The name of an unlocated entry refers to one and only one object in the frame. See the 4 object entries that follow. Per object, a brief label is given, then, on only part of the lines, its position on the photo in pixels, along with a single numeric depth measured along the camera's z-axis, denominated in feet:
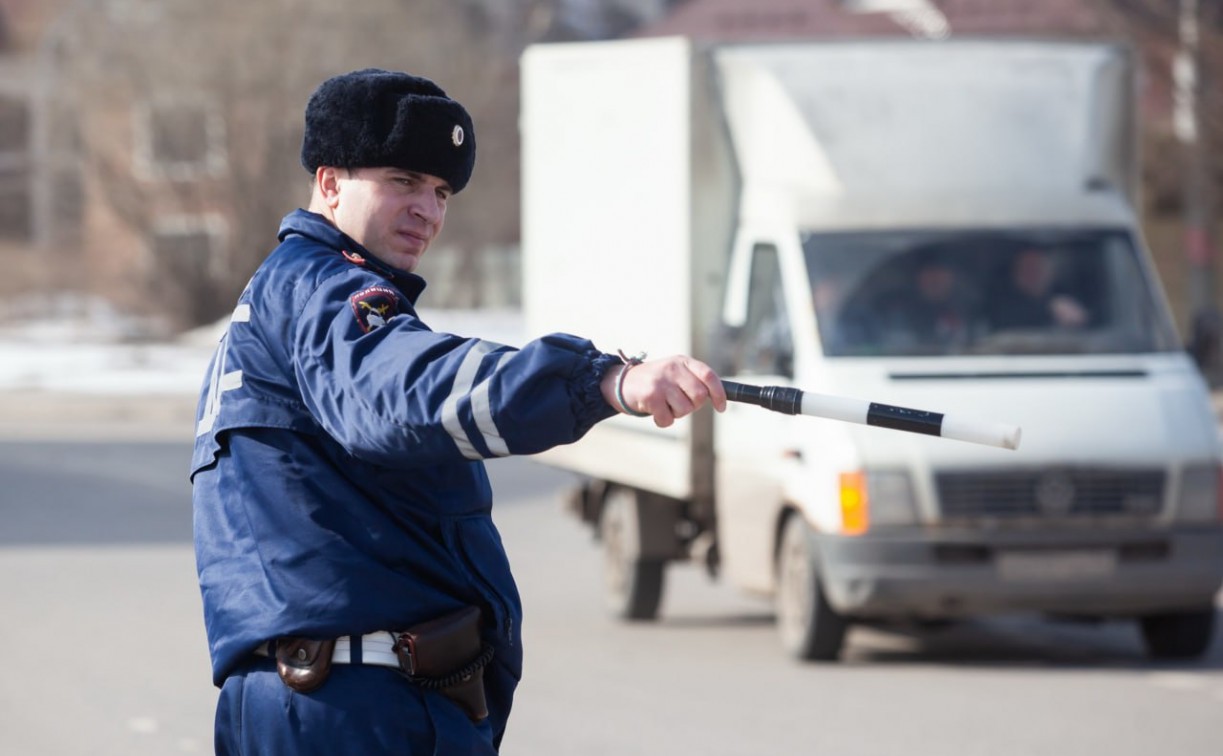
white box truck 63.77
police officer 22.20
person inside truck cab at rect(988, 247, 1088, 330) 69.15
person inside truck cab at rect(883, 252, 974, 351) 68.33
